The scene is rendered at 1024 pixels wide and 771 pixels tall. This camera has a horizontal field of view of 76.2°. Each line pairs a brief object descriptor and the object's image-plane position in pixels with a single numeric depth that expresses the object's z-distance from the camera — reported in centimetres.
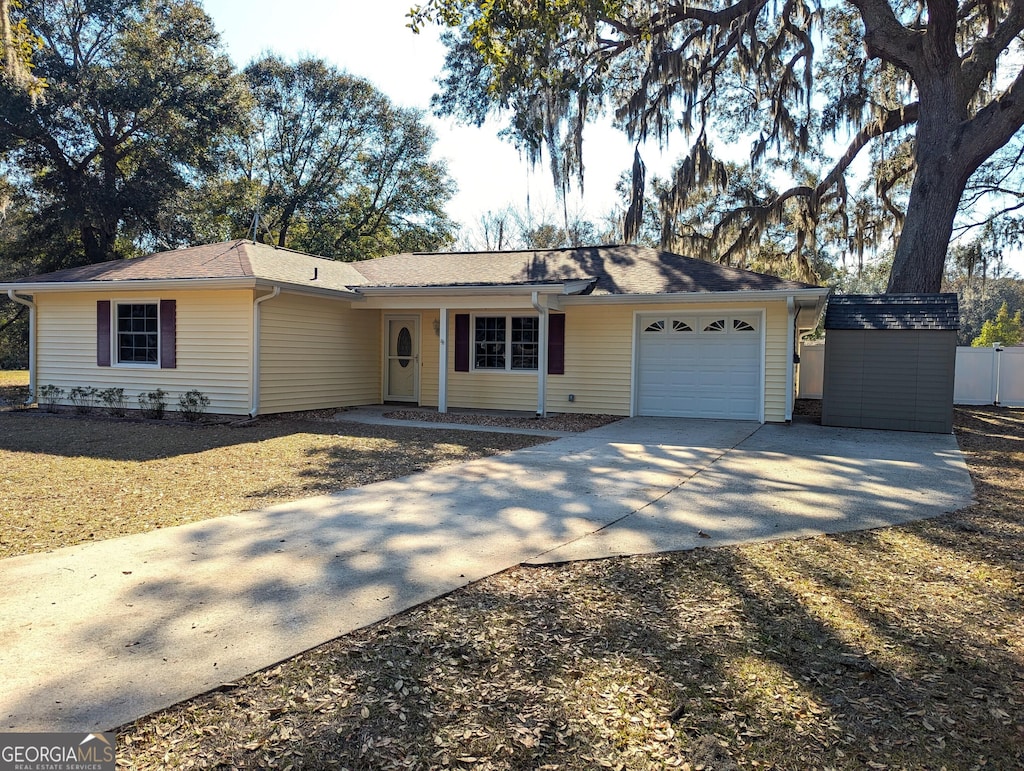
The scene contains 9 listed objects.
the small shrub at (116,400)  1245
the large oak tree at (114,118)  1931
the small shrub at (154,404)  1208
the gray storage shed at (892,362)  1114
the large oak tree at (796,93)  1333
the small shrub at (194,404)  1184
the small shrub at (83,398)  1268
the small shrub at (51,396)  1305
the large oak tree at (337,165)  2805
